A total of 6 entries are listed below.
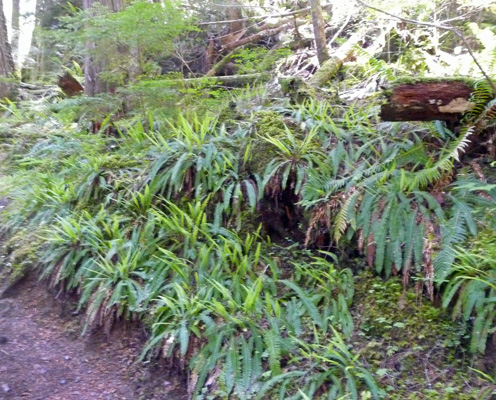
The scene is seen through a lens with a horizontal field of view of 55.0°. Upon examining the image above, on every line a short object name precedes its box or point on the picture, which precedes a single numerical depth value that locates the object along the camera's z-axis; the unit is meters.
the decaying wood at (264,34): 10.26
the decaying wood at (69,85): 9.80
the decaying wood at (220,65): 9.86
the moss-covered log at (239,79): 8.03
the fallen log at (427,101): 4.45
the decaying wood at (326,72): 7.30
